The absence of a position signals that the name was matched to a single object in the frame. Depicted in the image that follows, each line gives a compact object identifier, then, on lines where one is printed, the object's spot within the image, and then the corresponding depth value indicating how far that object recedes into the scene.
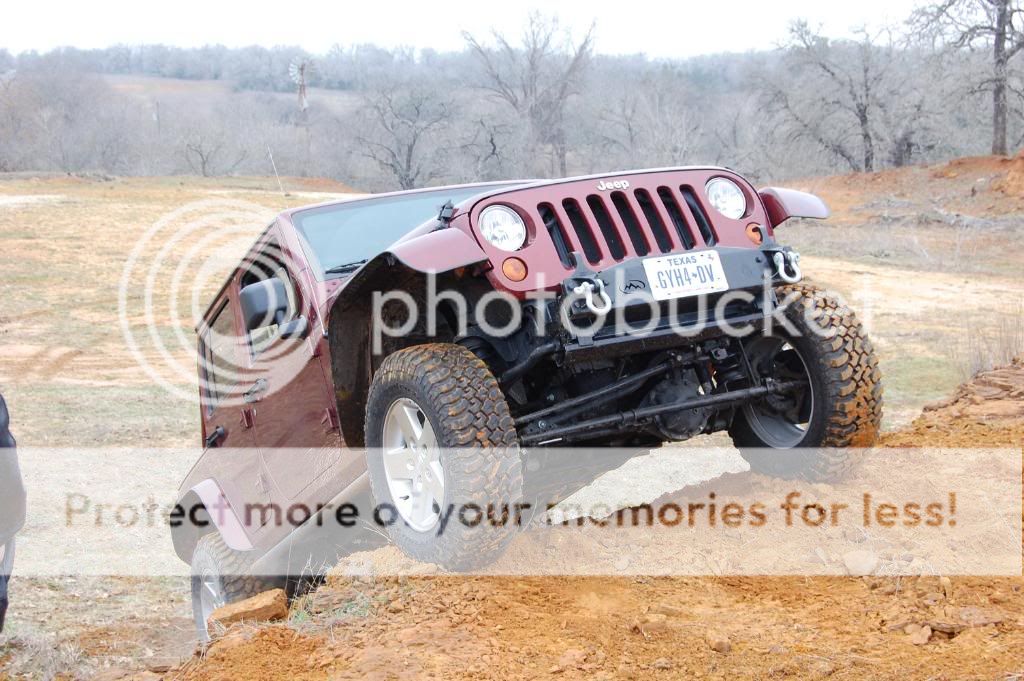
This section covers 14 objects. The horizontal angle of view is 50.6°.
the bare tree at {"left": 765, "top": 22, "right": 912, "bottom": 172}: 40.75
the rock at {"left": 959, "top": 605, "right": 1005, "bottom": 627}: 3.39
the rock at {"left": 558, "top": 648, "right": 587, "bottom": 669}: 3.37
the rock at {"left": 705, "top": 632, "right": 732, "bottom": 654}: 3.38
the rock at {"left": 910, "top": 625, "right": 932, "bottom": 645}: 3.34
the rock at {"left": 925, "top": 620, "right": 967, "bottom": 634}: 3.37
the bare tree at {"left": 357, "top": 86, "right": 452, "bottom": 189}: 44.47
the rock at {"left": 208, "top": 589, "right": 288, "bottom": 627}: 4.57
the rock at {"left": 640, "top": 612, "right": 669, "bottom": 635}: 3.57
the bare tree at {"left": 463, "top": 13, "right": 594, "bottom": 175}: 45.97
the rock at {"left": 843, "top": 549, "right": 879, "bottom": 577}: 3.98
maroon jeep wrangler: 4.02
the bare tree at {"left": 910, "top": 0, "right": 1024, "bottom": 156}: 33.94
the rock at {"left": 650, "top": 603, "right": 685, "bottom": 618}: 3.75
